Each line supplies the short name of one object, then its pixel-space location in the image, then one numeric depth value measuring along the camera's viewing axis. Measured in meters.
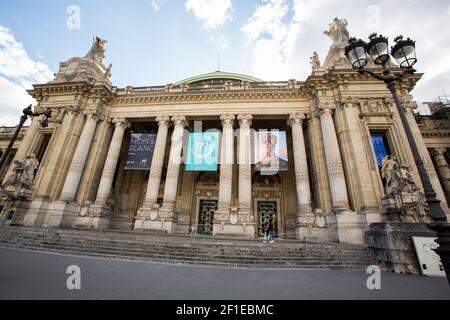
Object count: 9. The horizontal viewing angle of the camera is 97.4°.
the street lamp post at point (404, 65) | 3.57
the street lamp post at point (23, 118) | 6.60
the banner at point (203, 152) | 13.96
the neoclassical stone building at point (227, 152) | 12.22
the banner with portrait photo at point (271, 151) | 13.60
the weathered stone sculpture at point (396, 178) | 9.86
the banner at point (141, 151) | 15.22
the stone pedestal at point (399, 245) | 7.09
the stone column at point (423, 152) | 11.00
